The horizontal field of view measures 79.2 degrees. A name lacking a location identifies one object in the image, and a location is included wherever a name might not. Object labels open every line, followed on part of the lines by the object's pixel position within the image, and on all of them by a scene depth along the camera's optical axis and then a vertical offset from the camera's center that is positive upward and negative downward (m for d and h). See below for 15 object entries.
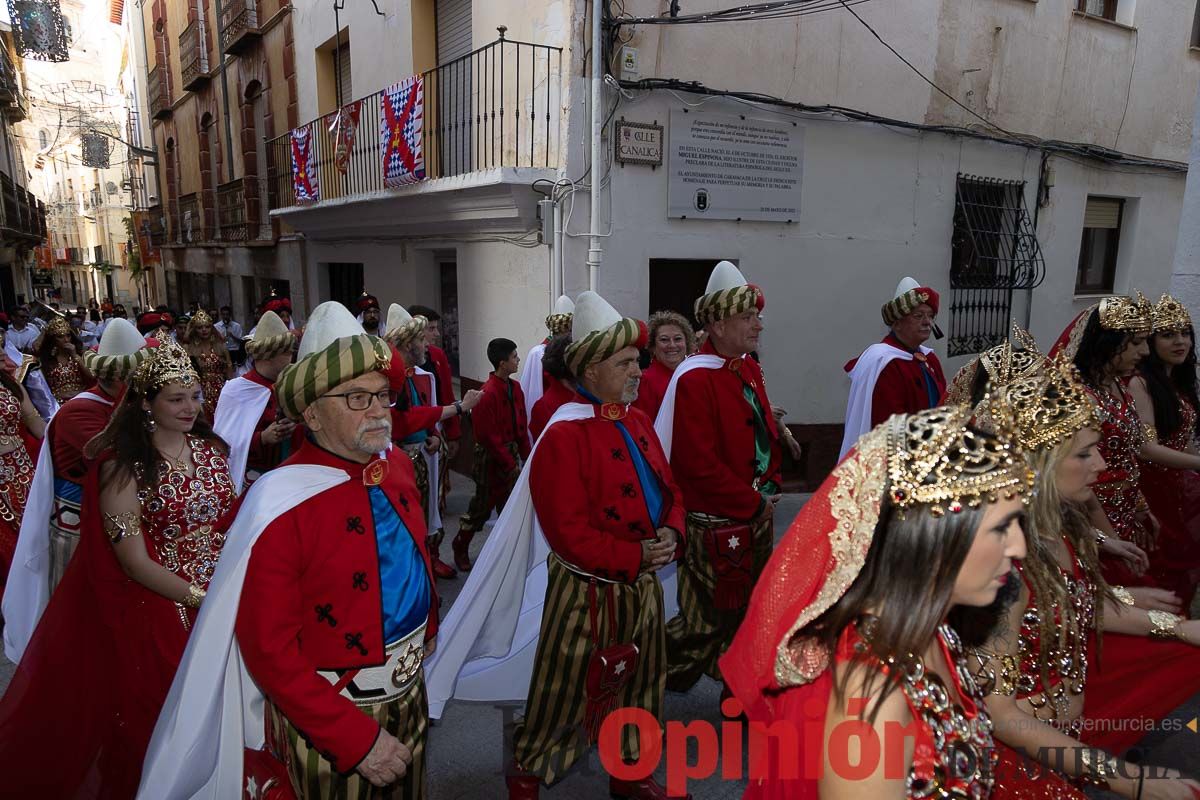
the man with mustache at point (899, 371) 4.86 -0.67
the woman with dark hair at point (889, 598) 1.40 -0.64
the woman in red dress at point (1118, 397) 3.71 -0.63
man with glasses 1.95 -1.00
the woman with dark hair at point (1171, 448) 3.98 -0.95
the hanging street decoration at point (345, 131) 9.80 +1.81
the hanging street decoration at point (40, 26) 17.17 +5.51
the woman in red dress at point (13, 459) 4.42 -1.22
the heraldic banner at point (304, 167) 11.14 +1.48
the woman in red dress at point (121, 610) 2.73 -1.35
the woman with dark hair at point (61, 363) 7.40 -1.05
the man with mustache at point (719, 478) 3.65 -1.05
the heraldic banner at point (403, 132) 8.00 +1.49
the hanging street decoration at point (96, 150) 27.50 +4.15
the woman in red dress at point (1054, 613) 1.92 -1.00
